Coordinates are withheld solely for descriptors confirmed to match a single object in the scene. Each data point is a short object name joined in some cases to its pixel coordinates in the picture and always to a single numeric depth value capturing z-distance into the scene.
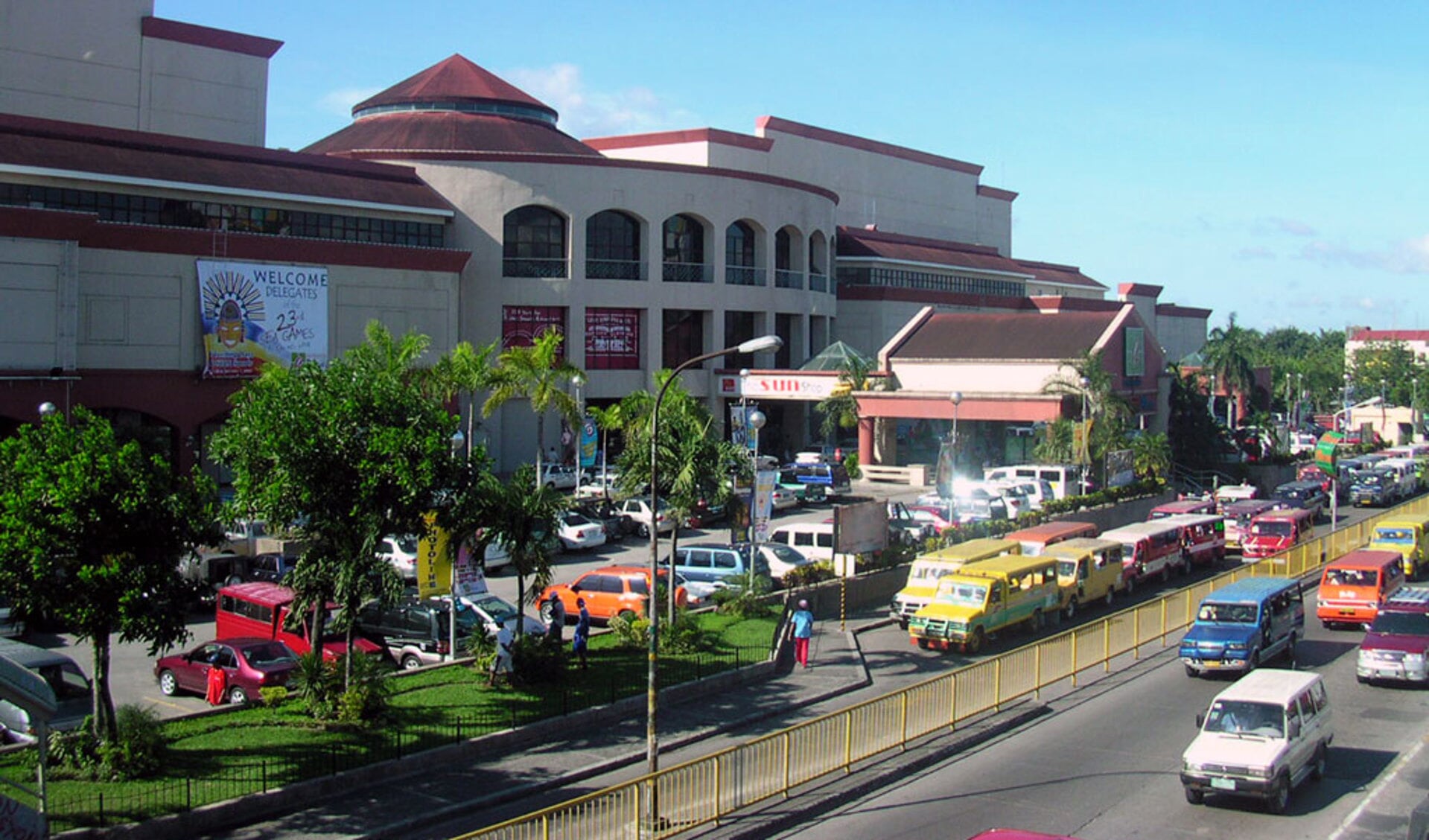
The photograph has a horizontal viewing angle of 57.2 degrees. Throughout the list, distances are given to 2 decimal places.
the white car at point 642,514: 46.03
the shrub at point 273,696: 22.92
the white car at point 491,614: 29.05
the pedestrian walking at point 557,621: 26.95
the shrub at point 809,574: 35.56
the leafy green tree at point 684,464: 30.31
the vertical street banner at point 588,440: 52.47
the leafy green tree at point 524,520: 25.11
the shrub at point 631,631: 28.89
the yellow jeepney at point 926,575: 33.19
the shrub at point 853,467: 65.31
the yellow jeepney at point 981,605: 30.84
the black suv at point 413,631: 28.53
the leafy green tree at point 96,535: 18.83
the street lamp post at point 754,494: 33.17
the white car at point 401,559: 37.75
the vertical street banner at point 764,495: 34.44
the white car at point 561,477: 55.72
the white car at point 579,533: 43.72
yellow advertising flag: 26.62
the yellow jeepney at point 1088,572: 35.62
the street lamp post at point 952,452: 44.44
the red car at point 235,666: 24.84
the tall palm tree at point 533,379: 46.78
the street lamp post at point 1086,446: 55.62
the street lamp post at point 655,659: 19.33
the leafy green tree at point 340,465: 22.31
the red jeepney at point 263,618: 27.95
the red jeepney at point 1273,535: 45.19
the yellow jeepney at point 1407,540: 40.47
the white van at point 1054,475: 54.47
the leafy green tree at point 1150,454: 58.66
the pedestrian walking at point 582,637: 26.55
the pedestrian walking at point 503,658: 24.73
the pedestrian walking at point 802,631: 28.44
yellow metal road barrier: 17.47
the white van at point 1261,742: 19.36
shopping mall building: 47.34
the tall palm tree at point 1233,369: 82.69
